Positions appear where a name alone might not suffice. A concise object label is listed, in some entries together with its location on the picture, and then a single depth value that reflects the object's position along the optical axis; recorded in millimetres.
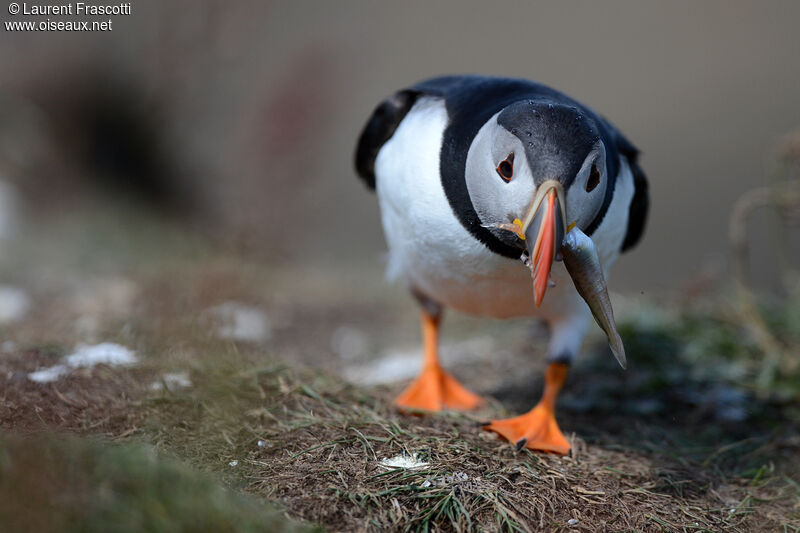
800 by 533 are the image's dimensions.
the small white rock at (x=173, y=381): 3326
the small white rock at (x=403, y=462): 2857
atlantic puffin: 2549
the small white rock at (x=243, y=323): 4156
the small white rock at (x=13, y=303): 5324
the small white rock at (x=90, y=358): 3223
